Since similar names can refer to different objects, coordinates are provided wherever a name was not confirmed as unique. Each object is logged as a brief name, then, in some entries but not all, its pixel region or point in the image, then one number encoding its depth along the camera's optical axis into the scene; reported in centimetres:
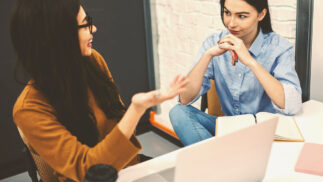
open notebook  118
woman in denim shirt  140
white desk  98
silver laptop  73
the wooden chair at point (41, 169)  118
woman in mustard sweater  99
